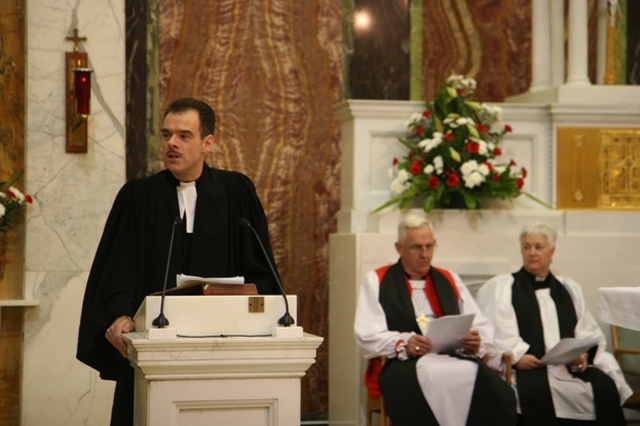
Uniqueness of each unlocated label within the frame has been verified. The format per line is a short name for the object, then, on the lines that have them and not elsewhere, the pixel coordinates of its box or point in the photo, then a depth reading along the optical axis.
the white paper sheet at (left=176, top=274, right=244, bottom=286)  7.37
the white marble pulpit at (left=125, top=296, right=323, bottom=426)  6.81
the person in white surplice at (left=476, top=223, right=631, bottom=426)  12.86
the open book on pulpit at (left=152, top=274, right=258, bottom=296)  7.32
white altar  14.34
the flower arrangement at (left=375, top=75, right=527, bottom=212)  14.22
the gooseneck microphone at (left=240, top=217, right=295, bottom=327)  7.13
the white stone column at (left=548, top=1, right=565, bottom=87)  15.95
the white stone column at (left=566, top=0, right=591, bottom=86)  15.61
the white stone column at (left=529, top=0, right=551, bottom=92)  16.07
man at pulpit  8.32
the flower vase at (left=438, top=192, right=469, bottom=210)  14.55
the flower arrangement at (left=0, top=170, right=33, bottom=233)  13.89
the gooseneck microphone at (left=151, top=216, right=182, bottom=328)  6.93
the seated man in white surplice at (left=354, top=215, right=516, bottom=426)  12.20
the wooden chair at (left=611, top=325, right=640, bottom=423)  14.16
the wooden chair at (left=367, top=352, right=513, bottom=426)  12.63
